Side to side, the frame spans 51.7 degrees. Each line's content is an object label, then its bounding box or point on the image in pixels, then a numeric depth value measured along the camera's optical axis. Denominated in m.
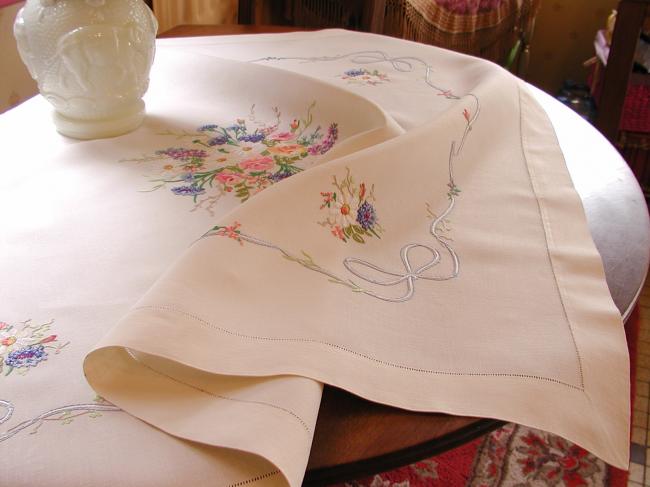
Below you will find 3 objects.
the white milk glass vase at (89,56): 0.79
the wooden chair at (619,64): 1.72
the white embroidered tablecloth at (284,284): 0.45
